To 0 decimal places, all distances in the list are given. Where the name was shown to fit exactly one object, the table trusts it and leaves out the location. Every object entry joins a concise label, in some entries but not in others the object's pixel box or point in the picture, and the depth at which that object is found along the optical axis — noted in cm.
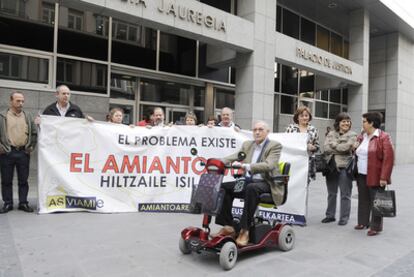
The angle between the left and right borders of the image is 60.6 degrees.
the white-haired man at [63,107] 600
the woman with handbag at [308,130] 583
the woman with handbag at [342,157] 586
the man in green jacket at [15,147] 572
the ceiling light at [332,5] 1742
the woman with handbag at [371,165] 521
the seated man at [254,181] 405
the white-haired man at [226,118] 685
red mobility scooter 372
